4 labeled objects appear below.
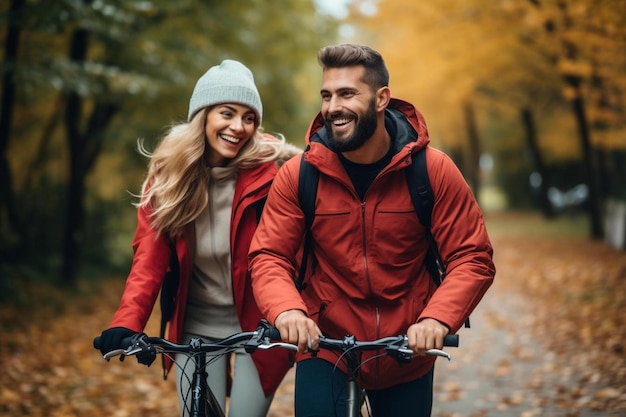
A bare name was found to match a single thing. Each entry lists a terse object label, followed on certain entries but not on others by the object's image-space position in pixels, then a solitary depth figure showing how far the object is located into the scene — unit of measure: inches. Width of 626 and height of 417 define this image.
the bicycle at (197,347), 115.0
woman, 145.9
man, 124.5
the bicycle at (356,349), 109.7
